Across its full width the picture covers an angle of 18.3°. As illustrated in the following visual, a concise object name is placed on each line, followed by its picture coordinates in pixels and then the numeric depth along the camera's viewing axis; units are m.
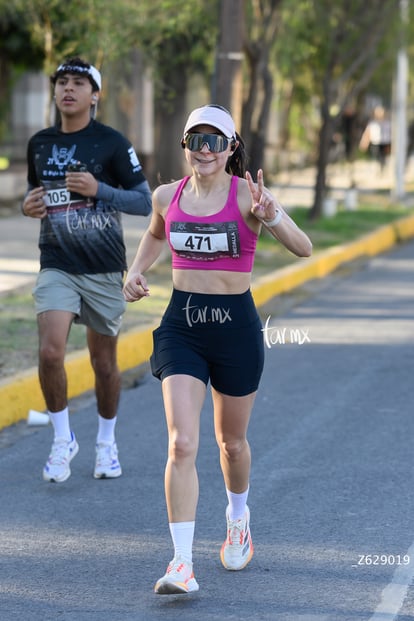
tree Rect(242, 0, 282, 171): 16.92
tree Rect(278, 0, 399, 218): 20.33
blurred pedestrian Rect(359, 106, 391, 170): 33.49
